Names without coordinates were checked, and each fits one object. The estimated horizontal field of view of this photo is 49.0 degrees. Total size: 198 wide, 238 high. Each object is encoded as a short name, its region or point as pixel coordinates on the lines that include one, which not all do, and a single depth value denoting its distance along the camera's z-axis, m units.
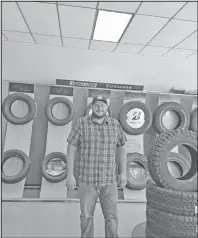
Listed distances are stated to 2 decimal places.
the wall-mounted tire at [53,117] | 3.14
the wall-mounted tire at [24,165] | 2.85
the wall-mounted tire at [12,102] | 3.06
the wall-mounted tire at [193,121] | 3.52
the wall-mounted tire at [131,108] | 3.26
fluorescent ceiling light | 2.61
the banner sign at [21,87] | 3.20
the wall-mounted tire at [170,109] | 3.37
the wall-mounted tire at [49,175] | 2.96
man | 1.86
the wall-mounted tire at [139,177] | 2.97
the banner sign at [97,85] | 3.22
